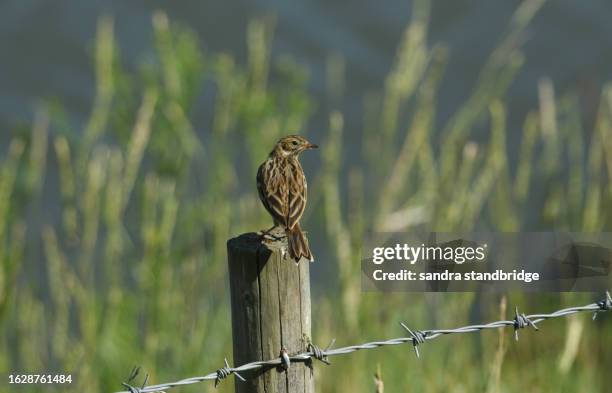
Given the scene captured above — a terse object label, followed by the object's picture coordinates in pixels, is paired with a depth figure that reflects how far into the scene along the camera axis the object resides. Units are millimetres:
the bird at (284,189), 8828
